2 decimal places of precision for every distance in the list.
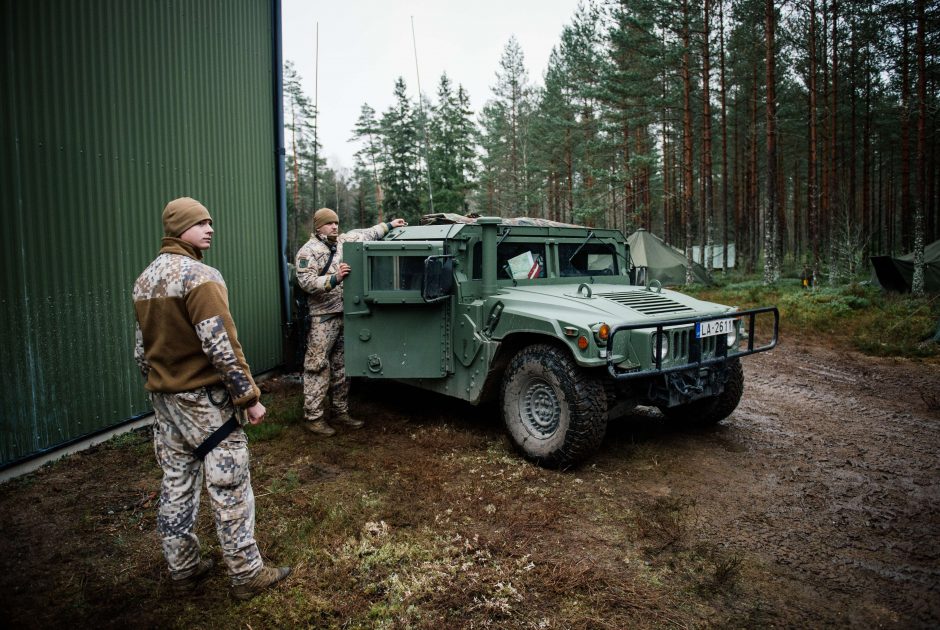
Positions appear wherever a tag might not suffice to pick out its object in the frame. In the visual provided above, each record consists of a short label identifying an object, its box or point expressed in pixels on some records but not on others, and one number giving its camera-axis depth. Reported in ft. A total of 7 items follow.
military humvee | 12.51
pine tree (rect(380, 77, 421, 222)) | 87.81
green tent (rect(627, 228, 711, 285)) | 55.62
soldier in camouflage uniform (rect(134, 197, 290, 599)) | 7.95
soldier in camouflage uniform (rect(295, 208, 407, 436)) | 16.06
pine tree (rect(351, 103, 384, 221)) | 118.42
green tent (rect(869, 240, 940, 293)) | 39.14
